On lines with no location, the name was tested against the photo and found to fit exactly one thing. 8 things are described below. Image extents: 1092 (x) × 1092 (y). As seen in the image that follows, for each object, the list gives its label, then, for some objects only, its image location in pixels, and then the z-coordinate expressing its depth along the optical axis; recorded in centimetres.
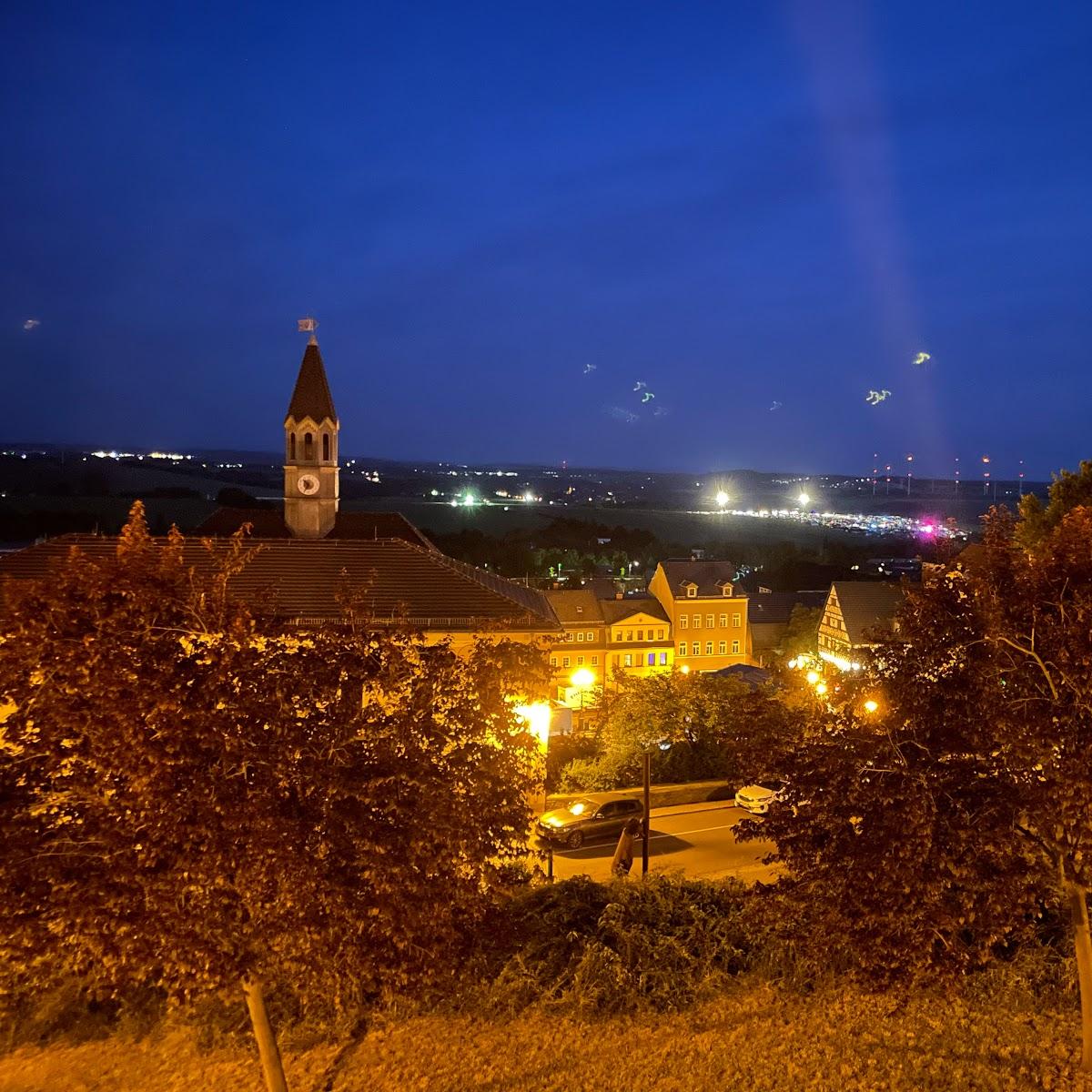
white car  2192
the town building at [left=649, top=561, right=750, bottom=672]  6128
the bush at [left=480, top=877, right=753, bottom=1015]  1134
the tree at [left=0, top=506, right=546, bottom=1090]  762
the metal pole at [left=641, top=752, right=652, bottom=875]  1761
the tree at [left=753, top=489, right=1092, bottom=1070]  847
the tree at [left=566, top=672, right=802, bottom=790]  2548
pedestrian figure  1664
